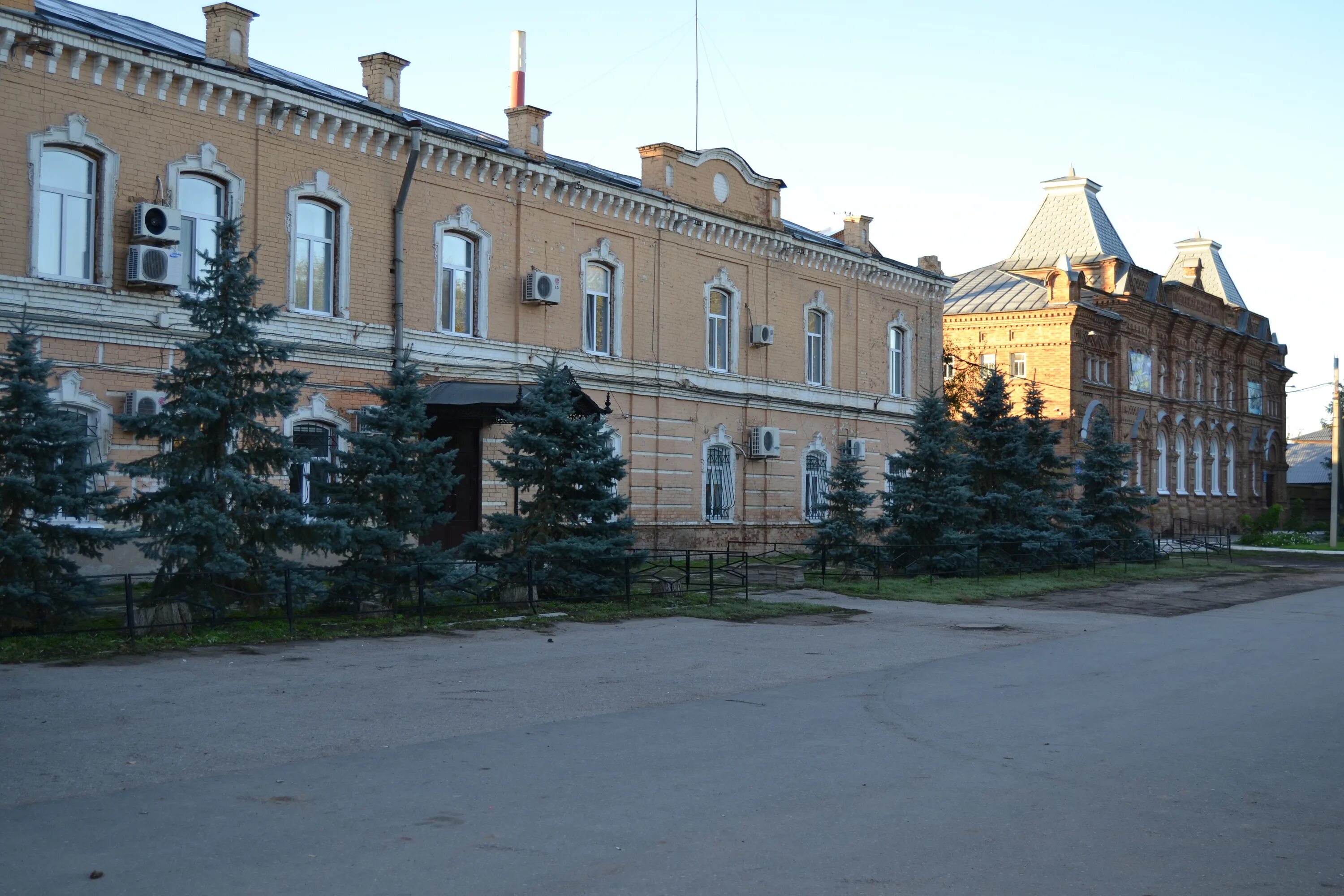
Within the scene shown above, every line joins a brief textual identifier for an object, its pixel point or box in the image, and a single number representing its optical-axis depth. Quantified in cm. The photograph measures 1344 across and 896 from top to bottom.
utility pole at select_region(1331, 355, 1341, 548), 4672
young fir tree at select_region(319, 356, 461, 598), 1584
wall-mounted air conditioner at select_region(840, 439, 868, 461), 3366
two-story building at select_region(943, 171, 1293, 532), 4728
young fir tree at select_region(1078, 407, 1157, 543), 3231
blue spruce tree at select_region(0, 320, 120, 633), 1278
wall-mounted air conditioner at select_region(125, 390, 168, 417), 1858
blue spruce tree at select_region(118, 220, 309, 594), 1408
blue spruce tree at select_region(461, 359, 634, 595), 1806
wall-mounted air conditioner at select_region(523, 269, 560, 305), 2466
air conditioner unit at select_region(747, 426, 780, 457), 3042
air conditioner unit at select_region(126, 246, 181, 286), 1847
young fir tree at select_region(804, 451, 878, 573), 2517
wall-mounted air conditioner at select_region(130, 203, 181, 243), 1850
